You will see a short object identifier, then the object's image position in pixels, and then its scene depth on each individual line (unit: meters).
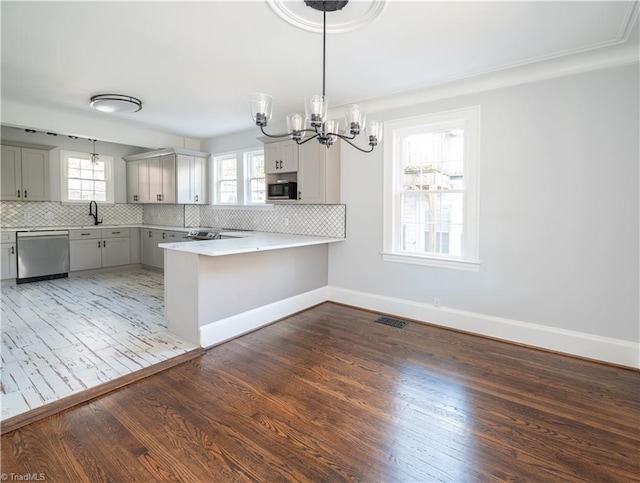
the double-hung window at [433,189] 3.54
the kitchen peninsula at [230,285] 3.09
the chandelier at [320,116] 2.08
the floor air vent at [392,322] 3.79
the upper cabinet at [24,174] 5.53
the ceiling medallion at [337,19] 2.20
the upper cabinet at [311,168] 4.32
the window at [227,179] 6.16
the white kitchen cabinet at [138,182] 6.78
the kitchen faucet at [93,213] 6.80
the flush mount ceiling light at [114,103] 3.99
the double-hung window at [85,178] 6.45
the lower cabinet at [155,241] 6.14
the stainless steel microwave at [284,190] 4.63
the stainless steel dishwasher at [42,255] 5.45
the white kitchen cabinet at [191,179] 6.09
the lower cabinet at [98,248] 6.11
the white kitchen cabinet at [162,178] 6.13
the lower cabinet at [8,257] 5.26
